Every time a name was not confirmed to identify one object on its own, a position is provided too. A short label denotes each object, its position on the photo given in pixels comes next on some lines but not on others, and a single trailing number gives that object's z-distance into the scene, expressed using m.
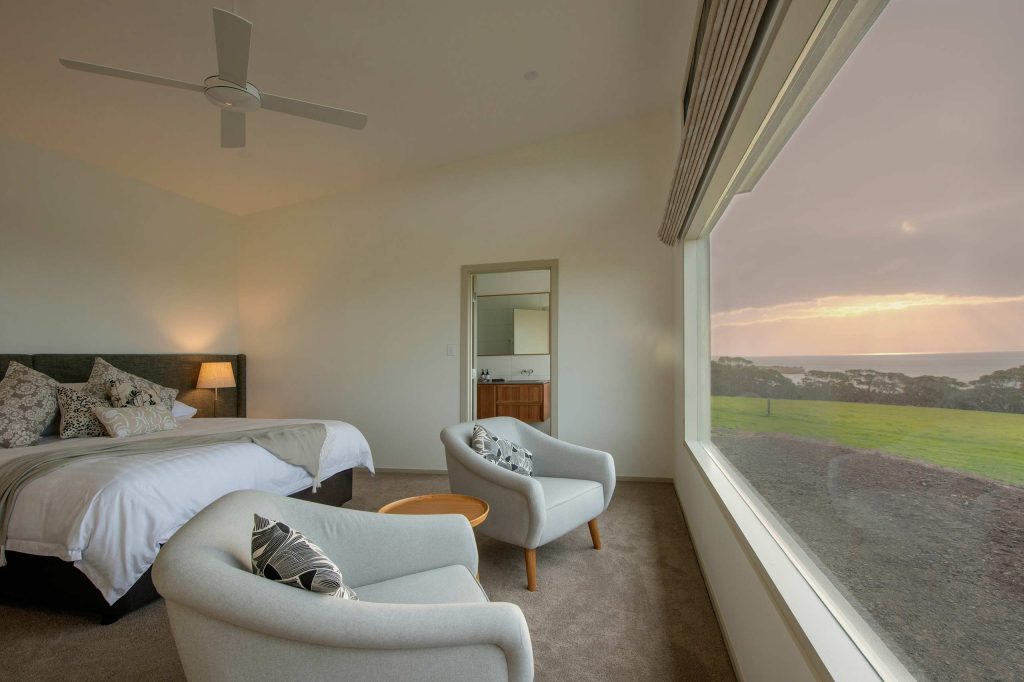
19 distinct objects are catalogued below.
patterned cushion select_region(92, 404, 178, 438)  3.23
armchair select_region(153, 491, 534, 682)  1.00
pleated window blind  1.40
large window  0.70
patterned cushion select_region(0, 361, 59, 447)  2.94
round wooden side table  2.32
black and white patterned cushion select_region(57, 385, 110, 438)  3.21
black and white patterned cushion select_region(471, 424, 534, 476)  2.83
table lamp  4.83
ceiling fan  1.99
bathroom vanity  6.93
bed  2.00
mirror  7.62
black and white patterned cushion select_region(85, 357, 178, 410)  3.62
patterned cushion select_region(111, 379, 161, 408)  3.56
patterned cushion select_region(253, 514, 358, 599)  1.11
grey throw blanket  2.16
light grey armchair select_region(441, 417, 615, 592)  2.50
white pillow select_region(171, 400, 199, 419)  4.12
